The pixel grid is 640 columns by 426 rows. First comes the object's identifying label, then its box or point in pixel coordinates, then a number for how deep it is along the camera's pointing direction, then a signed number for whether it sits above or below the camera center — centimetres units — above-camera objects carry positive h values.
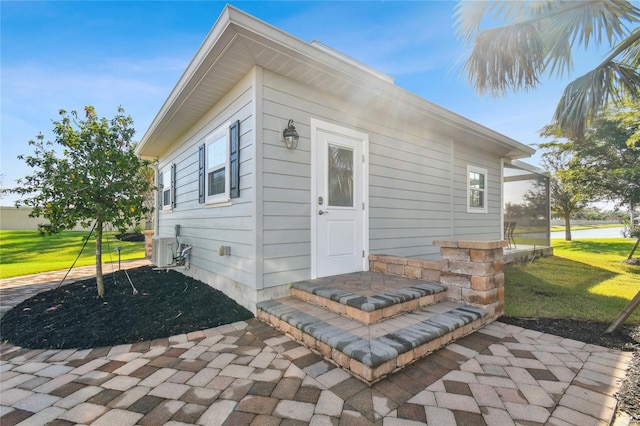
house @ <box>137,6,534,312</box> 303 +81
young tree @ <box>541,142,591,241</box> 1244 +135
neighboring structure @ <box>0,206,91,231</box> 1791 -25
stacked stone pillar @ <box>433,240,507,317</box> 281 -60
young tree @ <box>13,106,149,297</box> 332 +51
